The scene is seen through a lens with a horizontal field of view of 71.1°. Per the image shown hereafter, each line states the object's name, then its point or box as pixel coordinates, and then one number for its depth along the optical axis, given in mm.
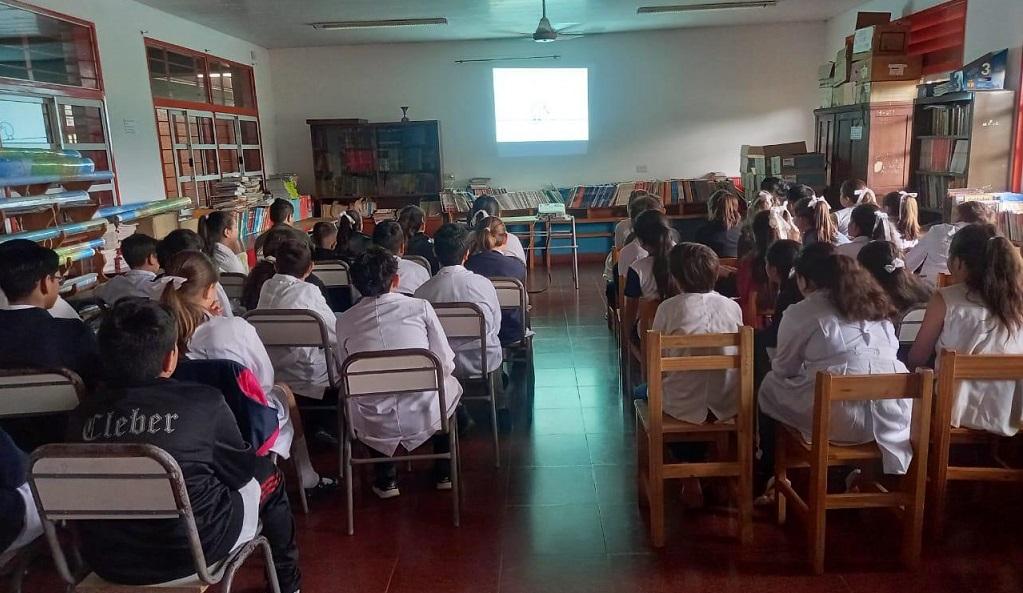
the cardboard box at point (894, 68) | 6406
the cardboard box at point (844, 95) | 6840
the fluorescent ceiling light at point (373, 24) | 7586
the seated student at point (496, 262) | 4039
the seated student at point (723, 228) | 5109
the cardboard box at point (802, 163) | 7422
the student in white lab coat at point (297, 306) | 3289
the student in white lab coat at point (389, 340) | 2762
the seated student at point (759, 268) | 3842
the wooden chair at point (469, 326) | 3271
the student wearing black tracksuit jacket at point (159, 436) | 1693
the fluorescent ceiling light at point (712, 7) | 7380
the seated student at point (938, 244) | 4188
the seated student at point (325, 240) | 4871
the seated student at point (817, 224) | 4516
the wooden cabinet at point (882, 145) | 6348
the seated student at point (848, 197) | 5602
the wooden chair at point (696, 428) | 2422
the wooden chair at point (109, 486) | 1589
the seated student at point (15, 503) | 1905
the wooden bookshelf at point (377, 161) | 9297
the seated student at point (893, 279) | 3039
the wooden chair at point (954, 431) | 2301
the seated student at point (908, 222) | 4879
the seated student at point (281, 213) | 5445
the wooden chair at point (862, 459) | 2172
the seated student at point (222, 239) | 4543
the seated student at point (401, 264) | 4191
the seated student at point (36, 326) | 2451
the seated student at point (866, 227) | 4168
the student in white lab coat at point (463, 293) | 3459
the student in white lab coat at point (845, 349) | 2346
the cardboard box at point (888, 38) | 6414
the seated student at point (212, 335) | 2430
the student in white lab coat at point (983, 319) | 2498
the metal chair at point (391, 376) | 2604
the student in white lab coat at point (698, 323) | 2609
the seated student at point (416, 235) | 5277
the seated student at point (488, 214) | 5152
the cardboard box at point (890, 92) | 6410
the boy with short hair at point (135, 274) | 3609
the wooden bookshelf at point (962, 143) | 5262
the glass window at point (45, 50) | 4664
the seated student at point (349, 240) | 4922
